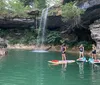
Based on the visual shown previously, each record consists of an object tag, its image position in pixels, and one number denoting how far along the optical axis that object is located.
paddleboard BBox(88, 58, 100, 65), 9.37
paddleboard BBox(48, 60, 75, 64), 9.51
